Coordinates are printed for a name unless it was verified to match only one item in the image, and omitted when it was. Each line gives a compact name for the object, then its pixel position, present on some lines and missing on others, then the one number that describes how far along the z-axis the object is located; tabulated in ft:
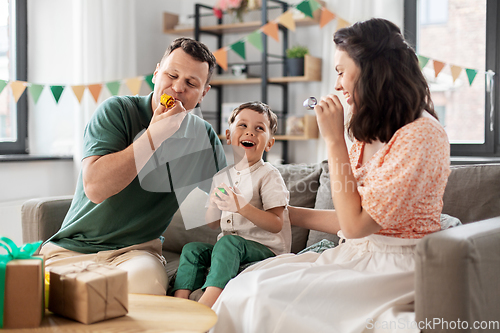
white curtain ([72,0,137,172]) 10.89
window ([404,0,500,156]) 9.91
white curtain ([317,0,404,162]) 10.18
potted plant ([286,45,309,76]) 11.33
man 4.74
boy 4.75
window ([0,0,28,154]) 10.94
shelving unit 11.21
